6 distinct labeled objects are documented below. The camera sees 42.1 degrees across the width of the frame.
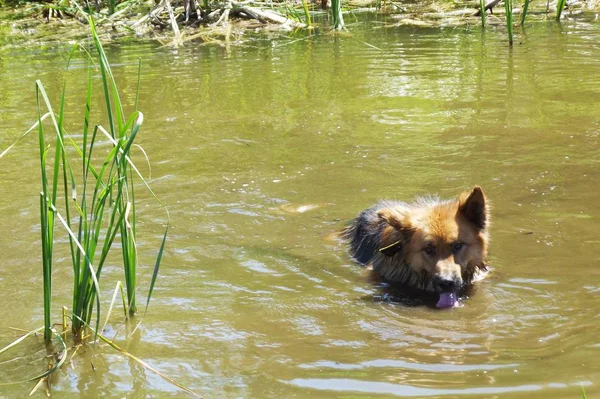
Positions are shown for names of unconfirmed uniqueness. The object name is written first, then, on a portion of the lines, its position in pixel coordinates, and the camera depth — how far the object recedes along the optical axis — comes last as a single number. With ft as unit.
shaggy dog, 17.54
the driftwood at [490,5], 50.01
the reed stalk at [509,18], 35.79
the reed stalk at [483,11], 39.09
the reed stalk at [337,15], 44.37
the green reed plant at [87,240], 12.56
